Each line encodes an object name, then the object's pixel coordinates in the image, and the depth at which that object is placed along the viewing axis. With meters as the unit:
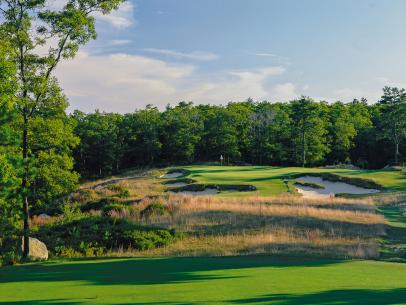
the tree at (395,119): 73.81
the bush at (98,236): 18.98
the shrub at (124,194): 35.81
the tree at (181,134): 85.75
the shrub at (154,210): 27.60
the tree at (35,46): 18.39
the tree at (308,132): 79.38
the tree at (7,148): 16.11
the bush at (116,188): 39.91
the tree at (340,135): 82.25
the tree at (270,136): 83.12
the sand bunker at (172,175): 59.01
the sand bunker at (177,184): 46.59
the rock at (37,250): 17.09
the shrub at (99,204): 31.00
